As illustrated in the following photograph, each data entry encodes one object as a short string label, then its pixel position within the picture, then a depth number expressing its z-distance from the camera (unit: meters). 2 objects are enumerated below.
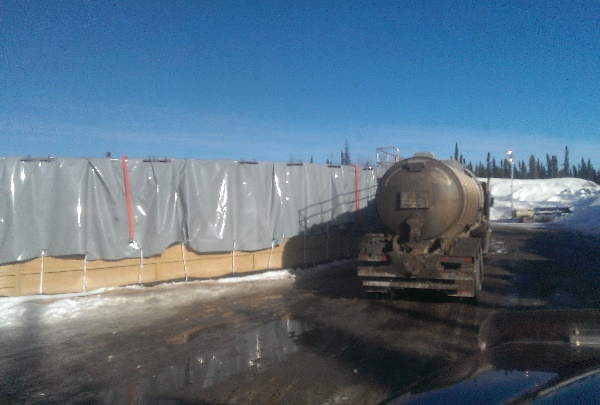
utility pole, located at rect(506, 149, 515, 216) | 39.59
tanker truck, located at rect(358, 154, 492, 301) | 9.11
